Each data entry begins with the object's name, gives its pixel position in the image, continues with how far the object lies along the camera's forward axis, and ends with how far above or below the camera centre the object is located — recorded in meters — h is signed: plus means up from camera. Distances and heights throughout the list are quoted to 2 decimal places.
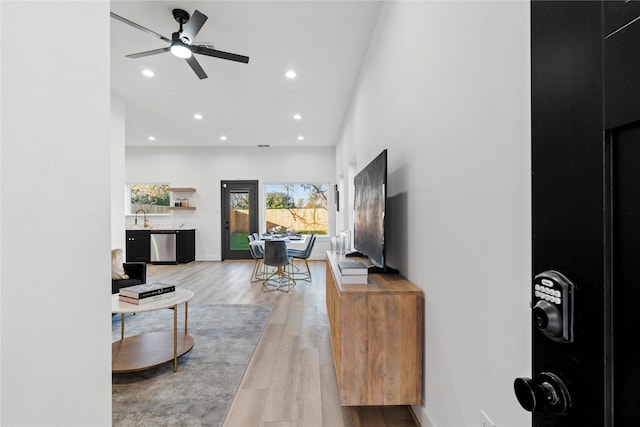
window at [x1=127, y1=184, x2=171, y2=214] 8.66 +0.52
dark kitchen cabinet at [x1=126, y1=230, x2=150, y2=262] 7.99 -0.77
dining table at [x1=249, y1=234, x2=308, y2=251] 5.67 -0.49
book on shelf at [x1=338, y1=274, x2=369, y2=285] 2.01 -0.41
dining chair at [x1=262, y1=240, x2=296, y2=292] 5.04 -0.67
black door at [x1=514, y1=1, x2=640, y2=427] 0.41 +0.00
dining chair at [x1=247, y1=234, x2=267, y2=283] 5.74 -0.76
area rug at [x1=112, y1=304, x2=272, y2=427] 1.91 -1.21
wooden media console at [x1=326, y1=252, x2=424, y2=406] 1.76 -0.75
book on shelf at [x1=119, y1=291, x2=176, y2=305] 2.42 -0.66
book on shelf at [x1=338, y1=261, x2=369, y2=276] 2.01 -0.36
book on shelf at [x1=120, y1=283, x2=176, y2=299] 2.44 -0.60
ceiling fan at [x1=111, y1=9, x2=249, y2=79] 2.84 +1.62
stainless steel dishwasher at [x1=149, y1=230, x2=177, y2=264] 7.93 -0.79
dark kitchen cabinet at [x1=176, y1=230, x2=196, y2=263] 7.98 -0.80
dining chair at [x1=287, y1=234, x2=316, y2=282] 5.64 -0.69
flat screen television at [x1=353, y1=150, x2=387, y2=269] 2.12 +0.04
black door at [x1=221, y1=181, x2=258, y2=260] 8.53 -0.04
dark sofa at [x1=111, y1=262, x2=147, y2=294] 3.89 -0.70
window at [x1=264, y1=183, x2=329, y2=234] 8.60 +0.21
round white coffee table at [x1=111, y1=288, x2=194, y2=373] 2.35 -1.13
